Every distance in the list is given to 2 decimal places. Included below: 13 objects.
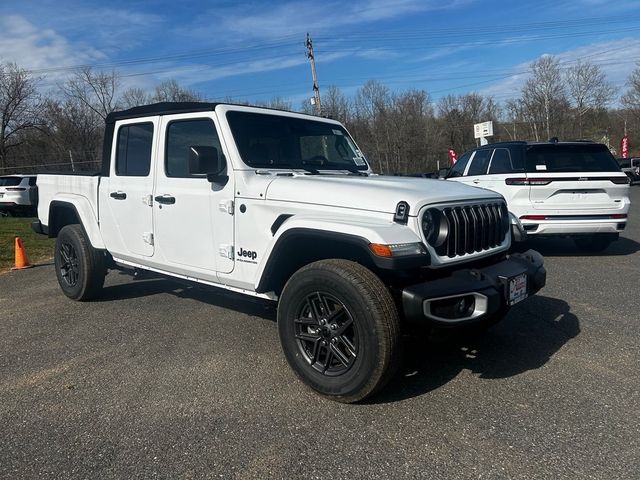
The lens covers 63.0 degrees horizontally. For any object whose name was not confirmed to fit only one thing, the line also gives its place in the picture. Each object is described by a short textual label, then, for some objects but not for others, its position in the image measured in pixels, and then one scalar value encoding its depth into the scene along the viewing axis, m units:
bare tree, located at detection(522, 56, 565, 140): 60.38
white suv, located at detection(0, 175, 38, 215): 19.53
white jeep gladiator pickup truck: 3.19
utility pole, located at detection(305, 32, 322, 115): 32.78
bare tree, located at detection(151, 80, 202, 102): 42.54
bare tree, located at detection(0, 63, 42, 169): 45.81
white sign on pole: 27.05
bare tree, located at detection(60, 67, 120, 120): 51.67
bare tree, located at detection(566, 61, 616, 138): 63.67
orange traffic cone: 9.07
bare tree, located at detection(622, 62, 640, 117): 61.50
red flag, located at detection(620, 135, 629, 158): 40.83
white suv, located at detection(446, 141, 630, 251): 7.79
